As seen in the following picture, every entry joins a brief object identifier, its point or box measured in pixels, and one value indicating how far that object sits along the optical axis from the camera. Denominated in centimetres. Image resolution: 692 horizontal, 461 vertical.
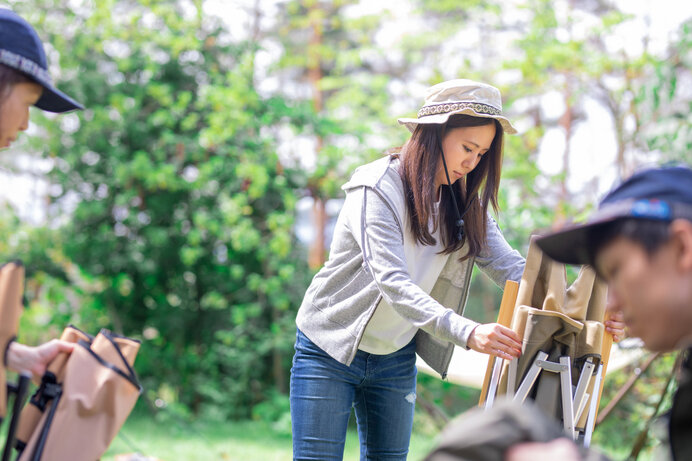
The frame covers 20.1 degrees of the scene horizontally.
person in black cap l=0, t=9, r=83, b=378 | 439
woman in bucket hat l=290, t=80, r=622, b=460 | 487
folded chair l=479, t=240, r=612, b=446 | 479
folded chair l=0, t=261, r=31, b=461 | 431
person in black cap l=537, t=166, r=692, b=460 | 409
